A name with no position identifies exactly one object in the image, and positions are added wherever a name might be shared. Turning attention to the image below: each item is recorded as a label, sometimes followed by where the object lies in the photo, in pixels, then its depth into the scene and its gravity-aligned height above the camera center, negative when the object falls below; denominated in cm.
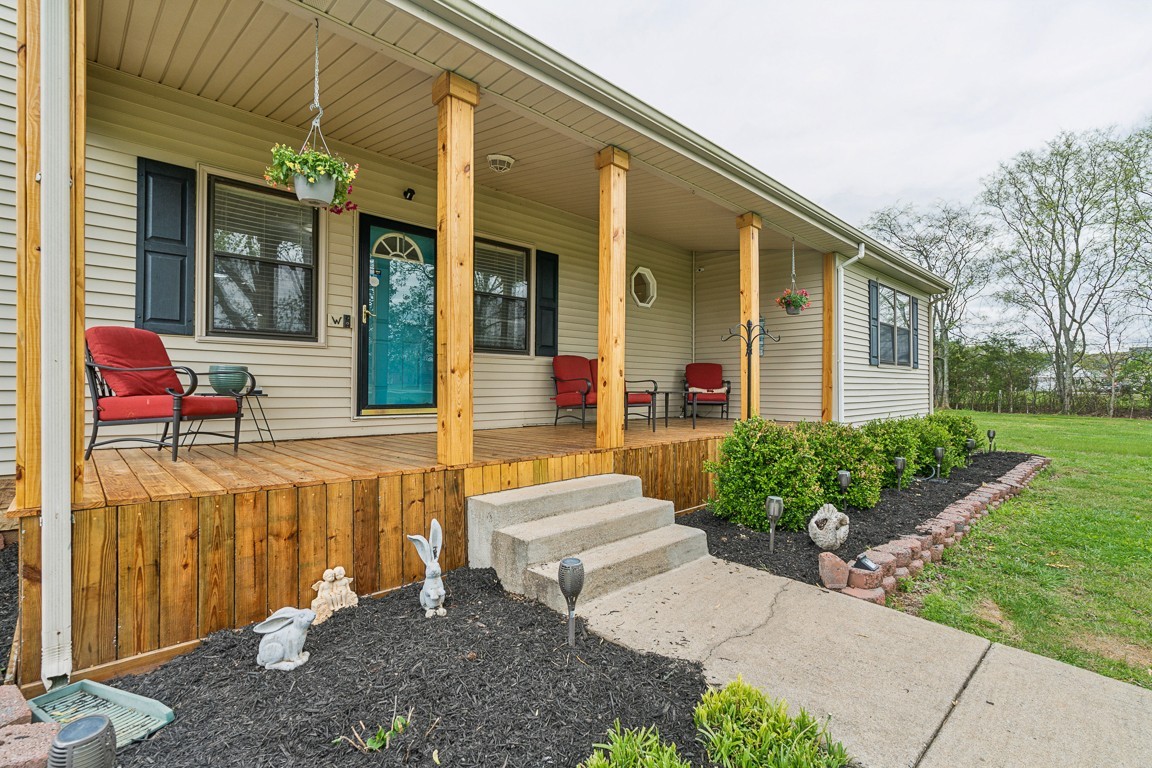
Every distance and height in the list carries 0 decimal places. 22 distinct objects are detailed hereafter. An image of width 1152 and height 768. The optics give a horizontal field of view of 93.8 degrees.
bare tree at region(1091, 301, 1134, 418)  1655 +172
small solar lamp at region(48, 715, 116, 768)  113 -76
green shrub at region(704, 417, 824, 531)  383 -64
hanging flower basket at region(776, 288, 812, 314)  652 +105
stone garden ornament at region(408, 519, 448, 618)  239 -87
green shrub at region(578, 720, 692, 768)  140 -98
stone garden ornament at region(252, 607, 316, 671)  192 -91
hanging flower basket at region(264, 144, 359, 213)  279 +113
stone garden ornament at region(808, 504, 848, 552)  348 -93
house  187 +80
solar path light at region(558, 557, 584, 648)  202 -72
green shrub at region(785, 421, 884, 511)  432 -64
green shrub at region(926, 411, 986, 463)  696 -57
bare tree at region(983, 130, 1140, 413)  1677 +499
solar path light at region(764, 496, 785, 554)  342 -79
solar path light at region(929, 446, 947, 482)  596 -84
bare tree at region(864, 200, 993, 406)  1966 +529
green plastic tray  165 -104
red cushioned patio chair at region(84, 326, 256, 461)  290 +0
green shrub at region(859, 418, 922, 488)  523 -56
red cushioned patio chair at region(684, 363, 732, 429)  709 +3
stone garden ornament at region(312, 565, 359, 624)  231 -91
